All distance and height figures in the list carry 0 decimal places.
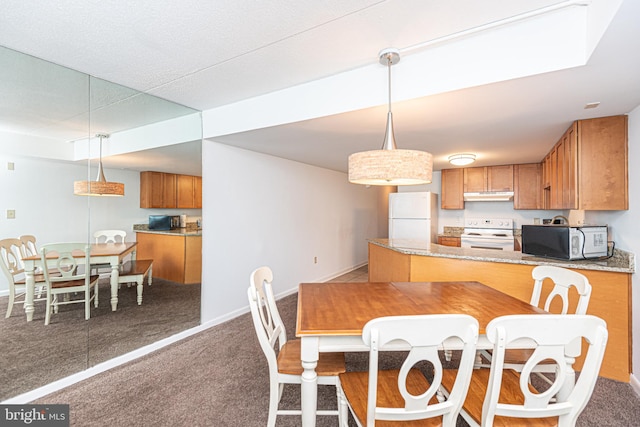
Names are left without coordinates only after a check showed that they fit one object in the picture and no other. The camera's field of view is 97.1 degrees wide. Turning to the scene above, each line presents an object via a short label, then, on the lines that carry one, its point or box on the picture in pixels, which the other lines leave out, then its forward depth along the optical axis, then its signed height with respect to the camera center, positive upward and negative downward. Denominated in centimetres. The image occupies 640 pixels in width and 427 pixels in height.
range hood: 454 +28
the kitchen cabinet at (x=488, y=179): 458 +58
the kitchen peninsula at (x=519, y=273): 213 -56
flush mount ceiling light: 380 +75
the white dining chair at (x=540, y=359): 103 -56
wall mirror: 190 +24
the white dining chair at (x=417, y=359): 103 -56
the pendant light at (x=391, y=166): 160 +27
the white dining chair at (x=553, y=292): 156 -49
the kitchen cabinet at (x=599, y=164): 223 +40
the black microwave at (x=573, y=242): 229 -24
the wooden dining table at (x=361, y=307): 136 -55
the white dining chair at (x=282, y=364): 148 -84
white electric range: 446 -35
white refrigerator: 476 -5
